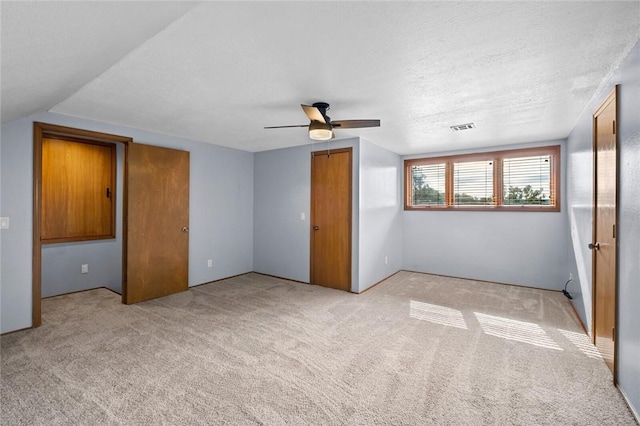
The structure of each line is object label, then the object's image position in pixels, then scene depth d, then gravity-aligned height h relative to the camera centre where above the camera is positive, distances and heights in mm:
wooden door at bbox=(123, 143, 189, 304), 3959 -142
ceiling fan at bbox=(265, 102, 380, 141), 2862 +875
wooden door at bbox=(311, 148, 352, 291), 4609 -95
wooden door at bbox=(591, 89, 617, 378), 2234 -138
